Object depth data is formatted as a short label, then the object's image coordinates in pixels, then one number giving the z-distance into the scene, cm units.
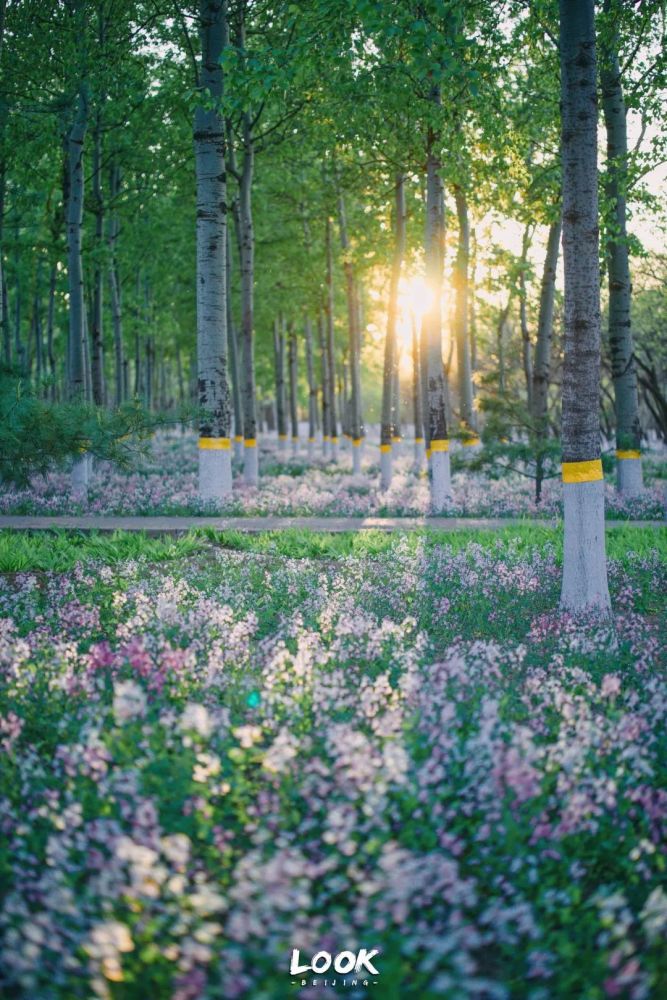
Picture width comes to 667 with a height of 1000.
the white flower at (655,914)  283
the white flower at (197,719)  338
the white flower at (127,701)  351
